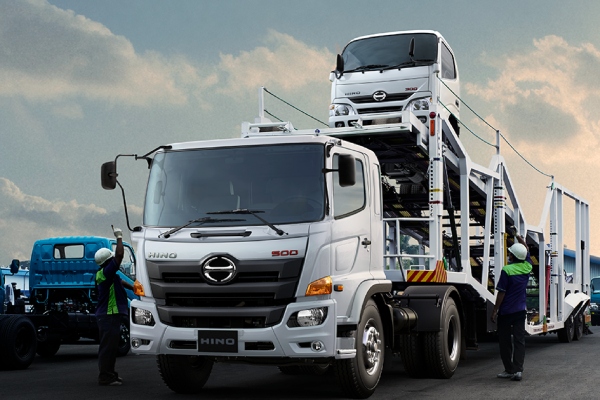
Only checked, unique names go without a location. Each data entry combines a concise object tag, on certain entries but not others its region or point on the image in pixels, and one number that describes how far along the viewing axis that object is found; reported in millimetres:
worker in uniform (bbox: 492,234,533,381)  11211
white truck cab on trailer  13133
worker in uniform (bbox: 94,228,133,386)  10828
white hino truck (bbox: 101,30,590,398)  8258
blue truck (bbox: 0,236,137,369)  16000
